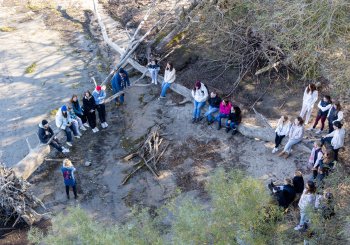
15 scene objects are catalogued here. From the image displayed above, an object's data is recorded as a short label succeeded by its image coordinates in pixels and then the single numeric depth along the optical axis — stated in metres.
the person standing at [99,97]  14.15
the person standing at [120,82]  15.77
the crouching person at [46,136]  12.85
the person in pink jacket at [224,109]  13.34
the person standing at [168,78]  15.43
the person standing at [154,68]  16.12
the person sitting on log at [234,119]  13.18
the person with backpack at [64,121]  13.40
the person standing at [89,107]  13.84
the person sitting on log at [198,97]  14.09
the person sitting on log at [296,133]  11.70
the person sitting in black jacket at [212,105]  13.82
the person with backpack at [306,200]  9.16
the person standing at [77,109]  13.71
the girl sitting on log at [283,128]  11.95
